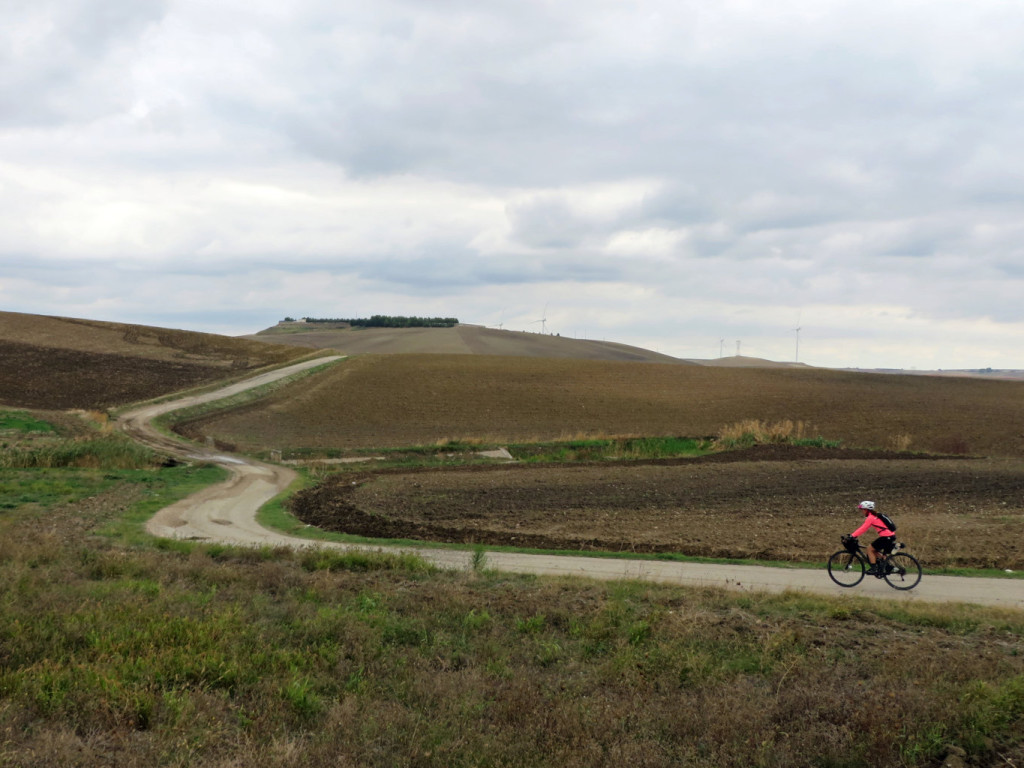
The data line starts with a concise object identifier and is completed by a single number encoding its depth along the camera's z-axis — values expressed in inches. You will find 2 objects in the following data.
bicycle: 627.5
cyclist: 630.5
